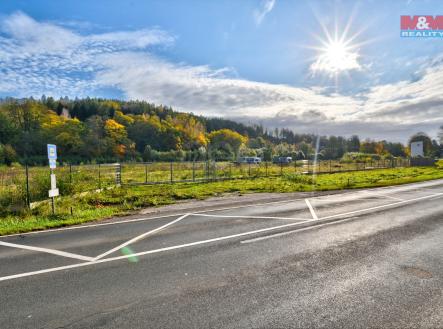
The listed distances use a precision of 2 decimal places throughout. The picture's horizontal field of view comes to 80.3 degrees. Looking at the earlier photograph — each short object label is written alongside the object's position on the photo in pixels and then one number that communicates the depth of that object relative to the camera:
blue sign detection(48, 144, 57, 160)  10.30
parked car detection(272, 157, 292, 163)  76.25
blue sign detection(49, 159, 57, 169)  10.18
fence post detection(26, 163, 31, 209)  11.91
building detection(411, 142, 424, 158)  71.56
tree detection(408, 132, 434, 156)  105.06
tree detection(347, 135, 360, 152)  126.97
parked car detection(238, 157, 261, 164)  74.88
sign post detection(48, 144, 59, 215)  10.24
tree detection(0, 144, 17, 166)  57.97
